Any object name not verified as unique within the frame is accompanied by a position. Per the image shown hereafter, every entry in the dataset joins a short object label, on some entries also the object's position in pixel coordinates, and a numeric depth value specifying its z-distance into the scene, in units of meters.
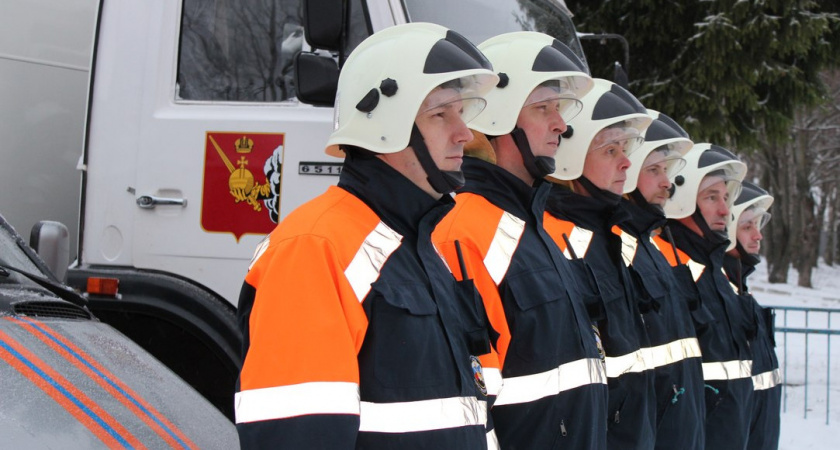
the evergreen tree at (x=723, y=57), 9.10
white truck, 4.09
